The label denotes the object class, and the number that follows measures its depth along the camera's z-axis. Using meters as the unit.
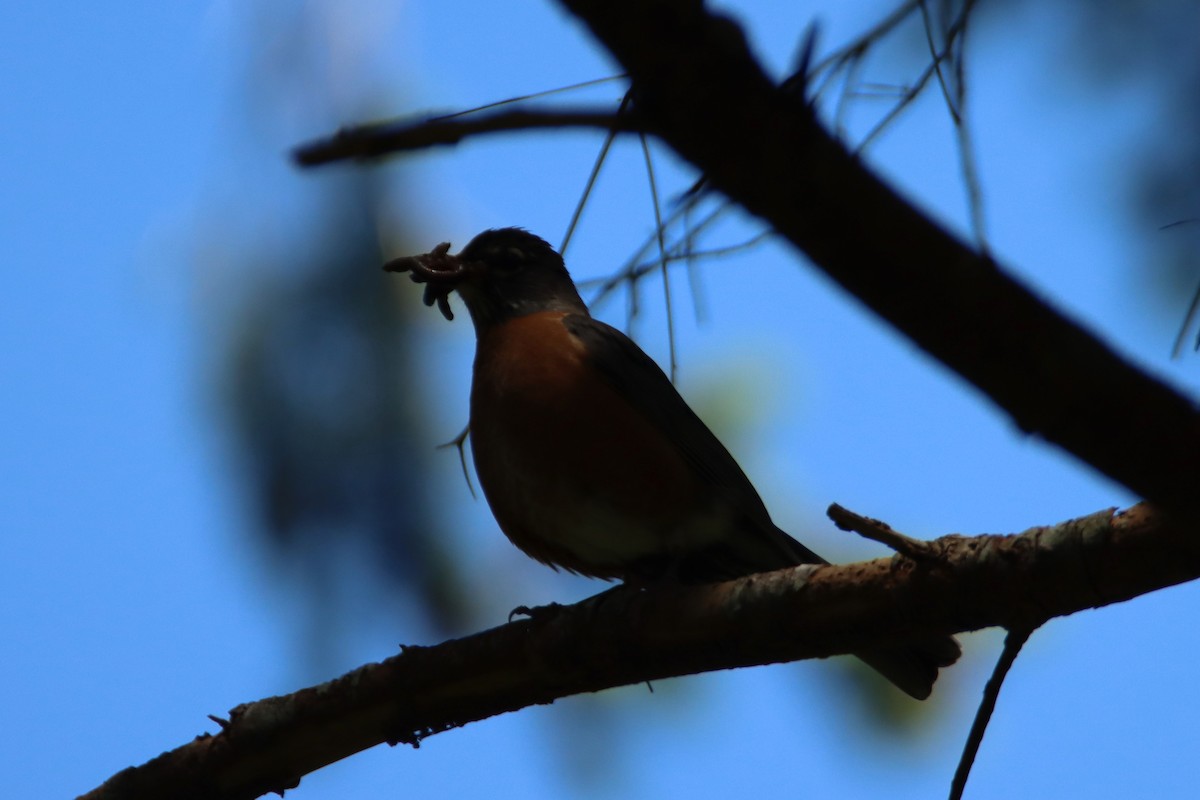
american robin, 7.31
